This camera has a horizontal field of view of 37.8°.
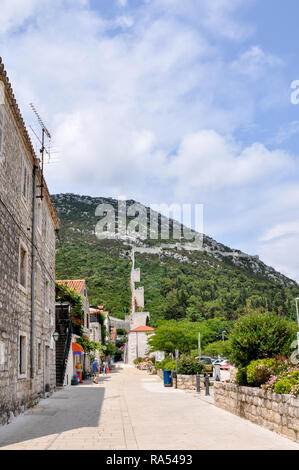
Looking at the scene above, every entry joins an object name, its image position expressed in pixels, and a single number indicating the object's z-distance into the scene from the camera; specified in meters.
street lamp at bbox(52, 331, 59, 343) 18.19
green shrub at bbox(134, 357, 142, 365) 62.10
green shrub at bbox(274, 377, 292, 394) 8.44
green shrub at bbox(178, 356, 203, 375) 22.97
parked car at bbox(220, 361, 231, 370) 42.55
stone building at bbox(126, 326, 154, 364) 65.92
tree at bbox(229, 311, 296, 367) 11.09
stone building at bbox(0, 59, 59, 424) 10.26
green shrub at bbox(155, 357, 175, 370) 26.36
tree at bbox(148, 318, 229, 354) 30.94
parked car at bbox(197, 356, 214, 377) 25.22
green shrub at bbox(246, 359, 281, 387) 9.99
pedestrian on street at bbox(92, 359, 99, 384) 27.39
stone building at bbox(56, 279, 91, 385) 25.12
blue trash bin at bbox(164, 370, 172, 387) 24.69
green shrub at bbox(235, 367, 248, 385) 11.19
